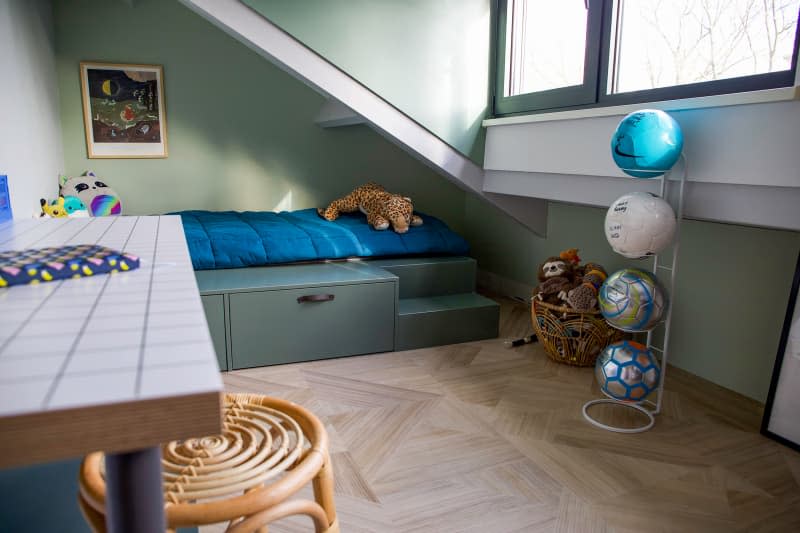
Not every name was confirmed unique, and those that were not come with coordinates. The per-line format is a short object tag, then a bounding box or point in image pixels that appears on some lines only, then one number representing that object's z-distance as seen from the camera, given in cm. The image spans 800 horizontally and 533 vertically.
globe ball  180
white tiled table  44
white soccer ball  187
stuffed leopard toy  324
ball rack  195
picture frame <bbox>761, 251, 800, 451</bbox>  191
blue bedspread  288
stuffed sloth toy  265
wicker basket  255
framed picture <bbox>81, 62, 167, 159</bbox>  362
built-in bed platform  252
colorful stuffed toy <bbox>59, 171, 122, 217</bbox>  331
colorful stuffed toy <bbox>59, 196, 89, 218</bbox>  276
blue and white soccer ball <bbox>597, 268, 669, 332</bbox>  198
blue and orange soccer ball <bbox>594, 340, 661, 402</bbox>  208
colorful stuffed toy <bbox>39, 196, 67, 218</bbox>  223
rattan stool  76
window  181
